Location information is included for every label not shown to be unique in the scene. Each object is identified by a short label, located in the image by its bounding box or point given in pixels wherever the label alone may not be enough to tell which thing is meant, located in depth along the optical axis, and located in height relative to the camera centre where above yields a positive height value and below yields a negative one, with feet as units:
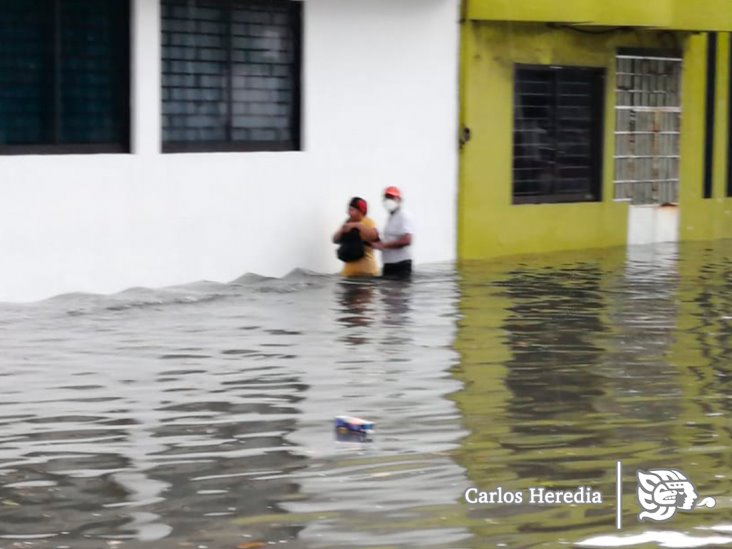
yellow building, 64.95 +1.12
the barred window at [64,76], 48.21 +2.05
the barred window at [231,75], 53.06 +2.37
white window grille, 72.64 +1.04
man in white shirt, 56.49 -3.04
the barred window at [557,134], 67.56 +0.65
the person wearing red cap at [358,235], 55.93 -2.85
